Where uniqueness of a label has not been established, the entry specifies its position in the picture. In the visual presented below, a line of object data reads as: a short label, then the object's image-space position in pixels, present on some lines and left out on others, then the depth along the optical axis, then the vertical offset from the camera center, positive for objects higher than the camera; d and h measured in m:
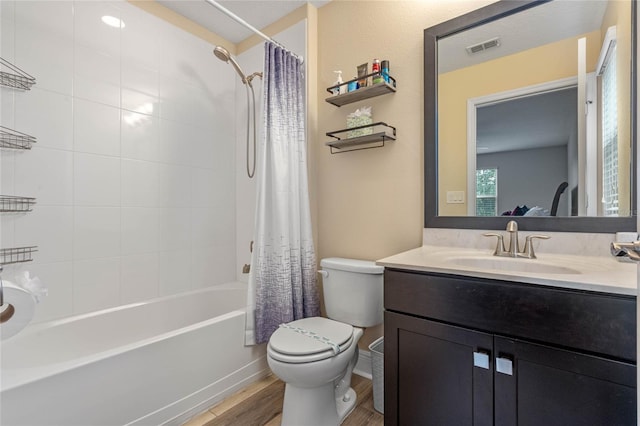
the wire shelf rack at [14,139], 1.46 +0.38
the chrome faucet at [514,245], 1.25 -0.14
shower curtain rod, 1.58 +1.10
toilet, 1.27 -0.59
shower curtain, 1.79 -0.03
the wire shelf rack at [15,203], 1.46 +0.05
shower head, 1.86 +1.01
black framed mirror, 1.15 +0.27
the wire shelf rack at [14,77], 1.46 +0.68
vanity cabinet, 0.80 -0.44
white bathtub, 1.10 -0.70
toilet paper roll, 0.76 -0.25
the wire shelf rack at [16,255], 1.45 -0.20
